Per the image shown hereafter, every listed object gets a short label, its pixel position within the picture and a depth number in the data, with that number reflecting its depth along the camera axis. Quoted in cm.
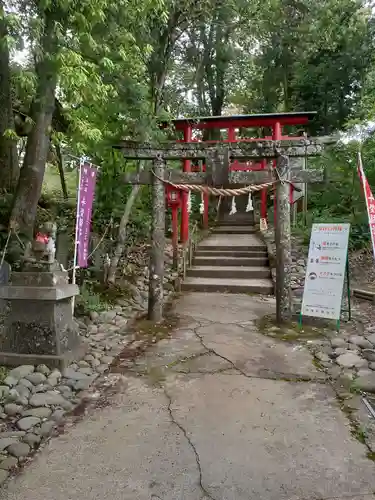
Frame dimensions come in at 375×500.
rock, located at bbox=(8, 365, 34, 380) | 426
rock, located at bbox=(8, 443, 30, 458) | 296
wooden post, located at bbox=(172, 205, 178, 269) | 1117
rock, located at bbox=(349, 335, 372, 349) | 546
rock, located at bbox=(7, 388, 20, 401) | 379
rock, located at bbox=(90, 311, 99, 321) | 670
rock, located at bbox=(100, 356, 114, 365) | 508
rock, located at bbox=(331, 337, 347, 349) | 556
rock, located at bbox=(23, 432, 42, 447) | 312
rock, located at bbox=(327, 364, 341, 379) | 458
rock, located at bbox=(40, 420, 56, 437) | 330
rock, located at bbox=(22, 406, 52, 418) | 357
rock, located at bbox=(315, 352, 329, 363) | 508
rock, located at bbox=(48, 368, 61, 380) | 435
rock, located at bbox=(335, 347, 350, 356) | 525
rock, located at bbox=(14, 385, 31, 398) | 392
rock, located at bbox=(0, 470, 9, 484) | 264
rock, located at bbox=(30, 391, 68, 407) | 379
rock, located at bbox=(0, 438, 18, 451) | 303
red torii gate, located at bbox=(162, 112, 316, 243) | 1130
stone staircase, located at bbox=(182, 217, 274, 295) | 955
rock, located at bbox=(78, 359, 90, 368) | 483
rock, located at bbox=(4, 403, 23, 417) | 358
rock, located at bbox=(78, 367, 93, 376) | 464
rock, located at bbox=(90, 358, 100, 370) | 492
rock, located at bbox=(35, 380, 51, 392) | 407
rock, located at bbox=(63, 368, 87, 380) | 444
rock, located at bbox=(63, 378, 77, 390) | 425
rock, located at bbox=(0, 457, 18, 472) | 279
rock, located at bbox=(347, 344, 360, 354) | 529
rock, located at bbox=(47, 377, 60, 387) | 420
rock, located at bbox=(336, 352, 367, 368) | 484
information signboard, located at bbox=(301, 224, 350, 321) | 622
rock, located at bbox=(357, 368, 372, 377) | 453
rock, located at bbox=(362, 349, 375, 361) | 500
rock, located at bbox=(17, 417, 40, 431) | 335
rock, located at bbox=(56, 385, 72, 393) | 411
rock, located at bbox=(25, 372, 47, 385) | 421
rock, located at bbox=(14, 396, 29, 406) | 375
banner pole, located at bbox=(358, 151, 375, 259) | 547
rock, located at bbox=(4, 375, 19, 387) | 407
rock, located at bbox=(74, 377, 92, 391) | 422
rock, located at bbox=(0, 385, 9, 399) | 382
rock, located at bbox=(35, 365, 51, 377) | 443
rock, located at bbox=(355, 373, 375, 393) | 416
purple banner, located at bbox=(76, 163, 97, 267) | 613
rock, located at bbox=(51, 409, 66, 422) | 355
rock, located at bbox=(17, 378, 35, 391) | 408
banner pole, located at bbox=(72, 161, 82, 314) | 600
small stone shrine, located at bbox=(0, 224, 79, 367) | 458
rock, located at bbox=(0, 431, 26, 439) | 320
